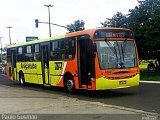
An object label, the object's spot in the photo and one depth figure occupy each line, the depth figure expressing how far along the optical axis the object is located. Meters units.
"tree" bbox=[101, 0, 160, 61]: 32.03
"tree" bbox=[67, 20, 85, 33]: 64.71
